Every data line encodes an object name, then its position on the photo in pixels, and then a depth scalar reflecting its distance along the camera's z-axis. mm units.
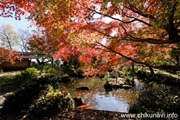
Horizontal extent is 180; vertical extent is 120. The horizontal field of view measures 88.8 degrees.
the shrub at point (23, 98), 4125
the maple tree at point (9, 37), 25984
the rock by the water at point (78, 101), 6073
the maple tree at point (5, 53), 13312
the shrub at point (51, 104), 3817
